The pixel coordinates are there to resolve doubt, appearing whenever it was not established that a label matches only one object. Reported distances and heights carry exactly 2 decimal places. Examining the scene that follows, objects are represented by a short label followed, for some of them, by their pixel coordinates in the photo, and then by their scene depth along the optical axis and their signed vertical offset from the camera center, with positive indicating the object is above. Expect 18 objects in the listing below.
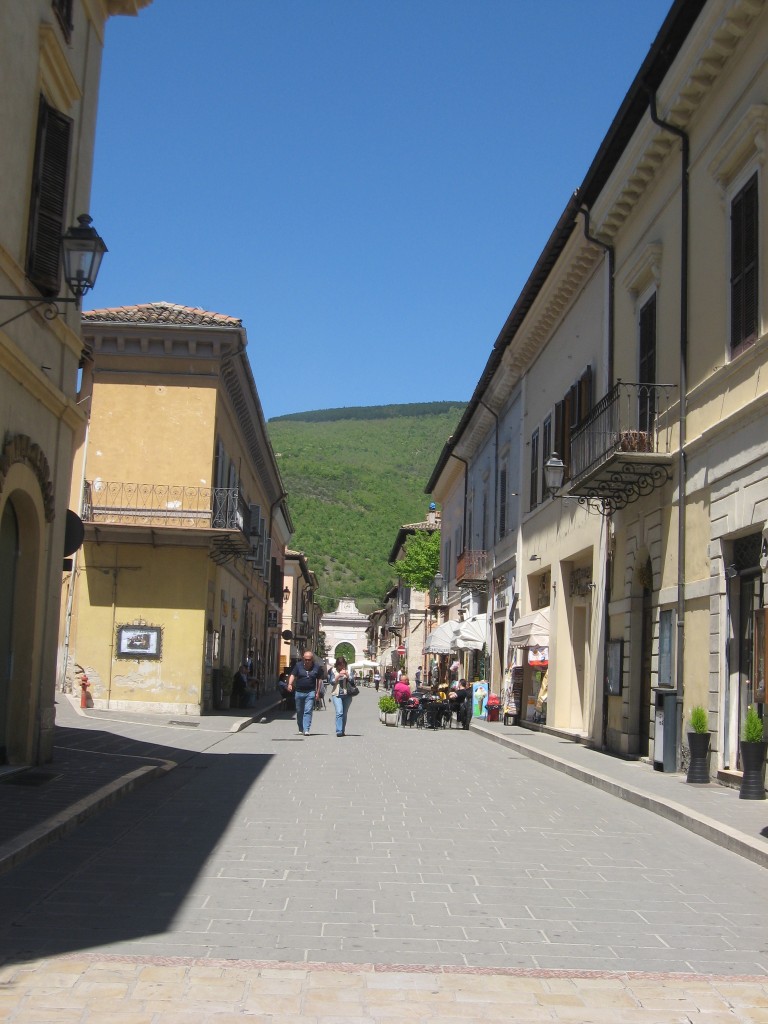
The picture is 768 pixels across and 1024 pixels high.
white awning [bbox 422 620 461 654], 36.25 +0.66
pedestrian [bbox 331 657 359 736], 23.33 -0.80
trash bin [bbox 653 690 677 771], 14.78 -0.82
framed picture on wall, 26.30 +0.15
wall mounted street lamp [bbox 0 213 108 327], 9.88 +3.35
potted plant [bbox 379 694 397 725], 29.12 -1.23
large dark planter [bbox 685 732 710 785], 13.34 -1.01
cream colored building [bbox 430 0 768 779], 13.13 +3.57
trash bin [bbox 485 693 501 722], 29.84 -1.24
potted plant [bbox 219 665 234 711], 29.55 -0.91
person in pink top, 29.19 -0.85
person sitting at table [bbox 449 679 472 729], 28.05 -1.09
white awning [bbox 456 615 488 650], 34.34 +0.76
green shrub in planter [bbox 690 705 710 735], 13.28 -0.59
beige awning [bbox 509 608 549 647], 25.44 +0.74
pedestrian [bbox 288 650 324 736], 22.88 -0.67
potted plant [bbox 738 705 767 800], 11.65 -0.88
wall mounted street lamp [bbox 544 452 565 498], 20.03 +3.32
